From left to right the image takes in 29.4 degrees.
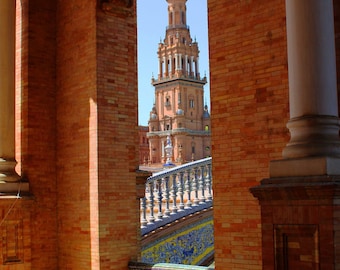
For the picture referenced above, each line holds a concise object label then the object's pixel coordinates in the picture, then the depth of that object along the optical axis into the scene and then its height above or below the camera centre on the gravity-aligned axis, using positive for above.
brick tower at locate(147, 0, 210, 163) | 76.44 +8.86
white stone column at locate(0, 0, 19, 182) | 9.78 +1.26
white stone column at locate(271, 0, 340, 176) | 5.75 +0.71
